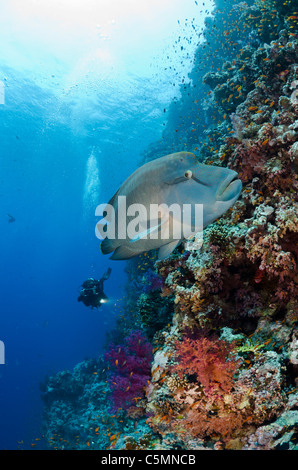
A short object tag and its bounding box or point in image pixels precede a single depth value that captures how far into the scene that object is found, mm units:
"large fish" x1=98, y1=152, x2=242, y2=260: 1618
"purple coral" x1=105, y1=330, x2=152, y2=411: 3969
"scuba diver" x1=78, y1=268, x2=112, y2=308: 10328
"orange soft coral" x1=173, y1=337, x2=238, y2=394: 2500
